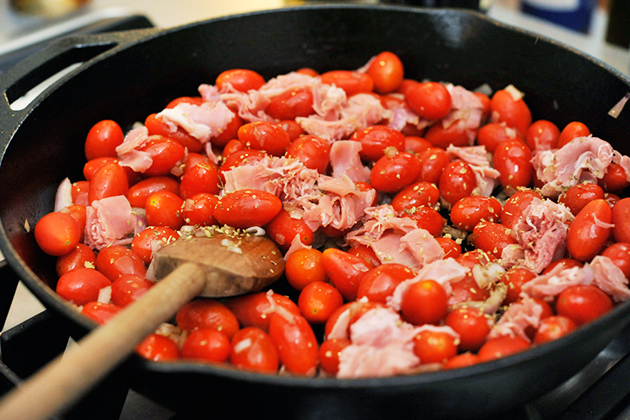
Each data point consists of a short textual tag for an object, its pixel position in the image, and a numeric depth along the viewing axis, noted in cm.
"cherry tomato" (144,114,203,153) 48
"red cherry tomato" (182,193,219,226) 44
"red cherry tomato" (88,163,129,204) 45
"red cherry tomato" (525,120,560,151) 49
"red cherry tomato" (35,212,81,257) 43
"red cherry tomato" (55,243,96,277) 43
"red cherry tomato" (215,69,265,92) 52
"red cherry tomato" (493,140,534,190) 48
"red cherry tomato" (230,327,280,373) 38
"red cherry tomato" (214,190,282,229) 43
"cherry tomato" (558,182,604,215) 44
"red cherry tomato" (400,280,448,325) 39
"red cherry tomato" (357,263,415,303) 40
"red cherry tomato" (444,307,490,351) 38
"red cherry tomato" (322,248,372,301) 42
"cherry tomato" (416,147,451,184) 48
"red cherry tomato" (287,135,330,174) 46
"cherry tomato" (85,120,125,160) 48
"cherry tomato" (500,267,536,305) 41
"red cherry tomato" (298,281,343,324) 41
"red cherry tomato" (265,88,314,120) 50
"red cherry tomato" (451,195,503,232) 45
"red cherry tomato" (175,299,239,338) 40
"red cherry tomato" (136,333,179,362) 38
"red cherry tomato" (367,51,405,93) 53
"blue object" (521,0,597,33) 70
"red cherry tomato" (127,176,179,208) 47
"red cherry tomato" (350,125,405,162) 48
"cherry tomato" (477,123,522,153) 50
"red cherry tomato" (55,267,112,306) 41
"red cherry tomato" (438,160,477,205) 47
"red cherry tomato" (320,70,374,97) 52
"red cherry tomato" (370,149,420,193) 46
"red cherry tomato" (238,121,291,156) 47
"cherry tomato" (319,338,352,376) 38
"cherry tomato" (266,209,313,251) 44
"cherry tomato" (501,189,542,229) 45
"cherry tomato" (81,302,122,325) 39
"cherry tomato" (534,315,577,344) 37
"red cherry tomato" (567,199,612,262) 41
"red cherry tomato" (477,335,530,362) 37
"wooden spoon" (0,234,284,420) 31
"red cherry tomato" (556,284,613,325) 38
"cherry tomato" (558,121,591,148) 47
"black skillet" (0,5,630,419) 34
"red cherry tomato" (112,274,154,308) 41
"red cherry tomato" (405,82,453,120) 50
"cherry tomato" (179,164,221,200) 46
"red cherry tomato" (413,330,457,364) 37
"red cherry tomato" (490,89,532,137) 51
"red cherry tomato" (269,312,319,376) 38
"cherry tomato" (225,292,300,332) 41
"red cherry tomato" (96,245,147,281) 43
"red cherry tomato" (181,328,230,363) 38
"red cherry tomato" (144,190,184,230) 45
